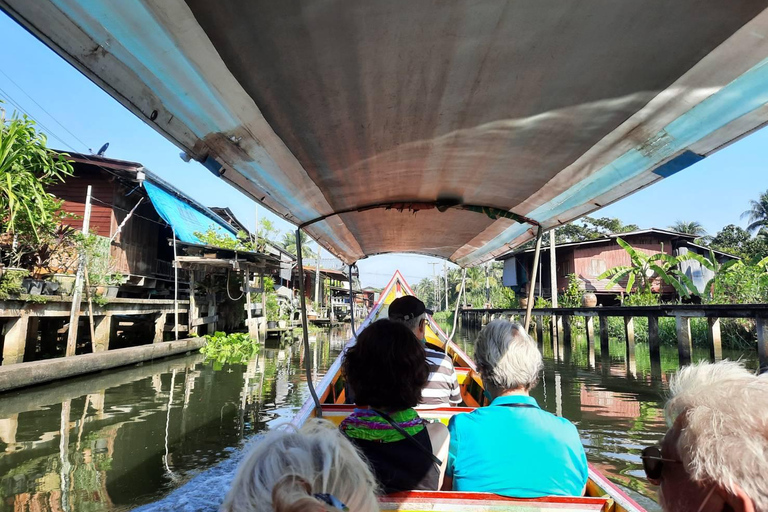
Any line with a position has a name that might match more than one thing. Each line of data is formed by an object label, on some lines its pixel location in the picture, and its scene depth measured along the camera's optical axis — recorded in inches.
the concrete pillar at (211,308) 631.2
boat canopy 50.6
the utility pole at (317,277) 880.7
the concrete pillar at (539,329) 774.1
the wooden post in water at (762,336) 336.8
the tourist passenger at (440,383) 119.0
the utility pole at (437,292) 2386.2
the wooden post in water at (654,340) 484.7
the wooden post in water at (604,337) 585.3
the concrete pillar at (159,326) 509.0
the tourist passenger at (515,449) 65.7
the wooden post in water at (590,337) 615.0
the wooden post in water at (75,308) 355.9
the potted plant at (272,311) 749.9
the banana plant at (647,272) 684.1
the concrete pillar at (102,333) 406.3
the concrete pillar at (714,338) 460.1
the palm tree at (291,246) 1444.9
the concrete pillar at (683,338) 443.2
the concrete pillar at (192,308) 551.5
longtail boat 63.2
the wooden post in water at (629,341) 517.7
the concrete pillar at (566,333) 661.9
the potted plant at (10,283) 289.9
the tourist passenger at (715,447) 27.8
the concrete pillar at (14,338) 310.3
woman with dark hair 68.0
